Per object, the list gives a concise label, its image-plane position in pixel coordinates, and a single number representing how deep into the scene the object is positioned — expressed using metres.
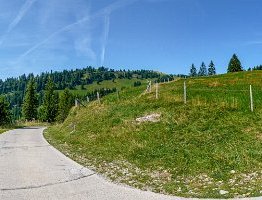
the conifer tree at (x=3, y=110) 52.96
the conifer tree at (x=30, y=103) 66.65
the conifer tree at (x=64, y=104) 66.29
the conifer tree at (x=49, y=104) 73.04
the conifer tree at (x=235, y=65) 70.44
